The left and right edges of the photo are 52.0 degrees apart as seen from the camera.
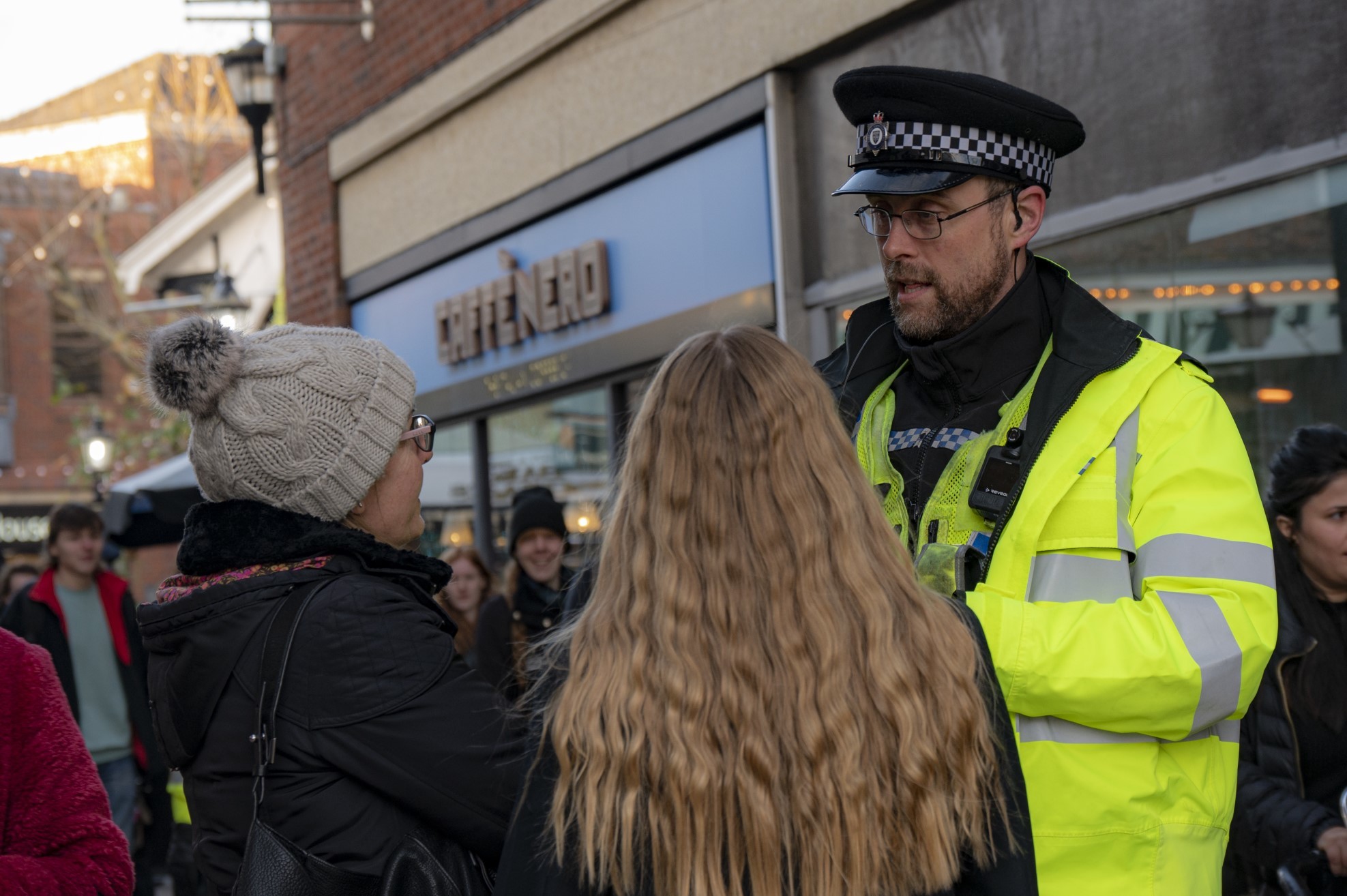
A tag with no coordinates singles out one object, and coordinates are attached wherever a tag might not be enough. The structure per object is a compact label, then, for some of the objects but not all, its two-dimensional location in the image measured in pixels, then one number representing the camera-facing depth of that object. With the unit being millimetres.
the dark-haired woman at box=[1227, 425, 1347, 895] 3453
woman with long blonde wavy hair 1781
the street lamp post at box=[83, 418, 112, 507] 18844
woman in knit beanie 2252
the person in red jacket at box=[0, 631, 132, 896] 2426
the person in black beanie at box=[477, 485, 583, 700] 6387
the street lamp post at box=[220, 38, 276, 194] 10641
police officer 2078
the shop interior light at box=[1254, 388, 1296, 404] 4883
